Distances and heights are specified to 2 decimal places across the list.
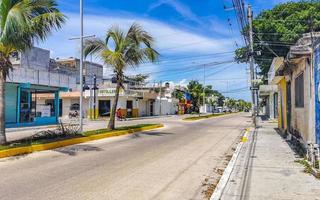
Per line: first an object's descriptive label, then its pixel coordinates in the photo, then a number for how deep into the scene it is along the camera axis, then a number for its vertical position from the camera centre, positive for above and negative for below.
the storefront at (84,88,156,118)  34.95 +0.74
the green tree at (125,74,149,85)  64.39 +7.39
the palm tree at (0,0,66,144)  7.95 +2.72
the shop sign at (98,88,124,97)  34.52 +1.98
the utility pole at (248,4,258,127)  19.25 +3.12
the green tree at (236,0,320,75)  29.56 +9.92
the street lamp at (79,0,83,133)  13.75 +2.63
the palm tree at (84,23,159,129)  14.08 +3.37
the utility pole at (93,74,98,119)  32.26 +0.41
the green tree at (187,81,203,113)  61.67 +3.78
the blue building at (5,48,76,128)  18.81 +1.02
